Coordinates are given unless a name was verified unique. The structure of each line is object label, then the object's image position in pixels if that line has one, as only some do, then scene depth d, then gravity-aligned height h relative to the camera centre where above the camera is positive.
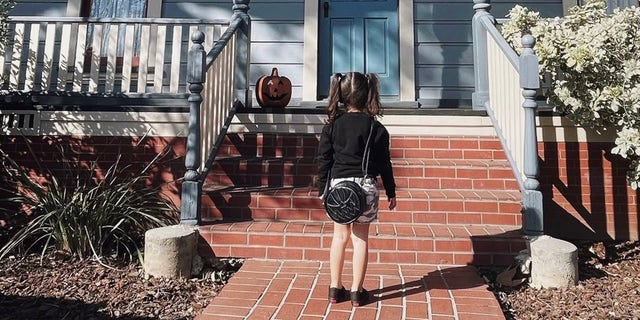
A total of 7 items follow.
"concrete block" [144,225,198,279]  2.71 -0.43
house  3.08 +0.55
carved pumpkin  4.74 +1.09
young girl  2.28 +0.19
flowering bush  3.24 +0.99
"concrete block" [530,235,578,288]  2.59 -0.45
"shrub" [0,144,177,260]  3.08 -0.23
